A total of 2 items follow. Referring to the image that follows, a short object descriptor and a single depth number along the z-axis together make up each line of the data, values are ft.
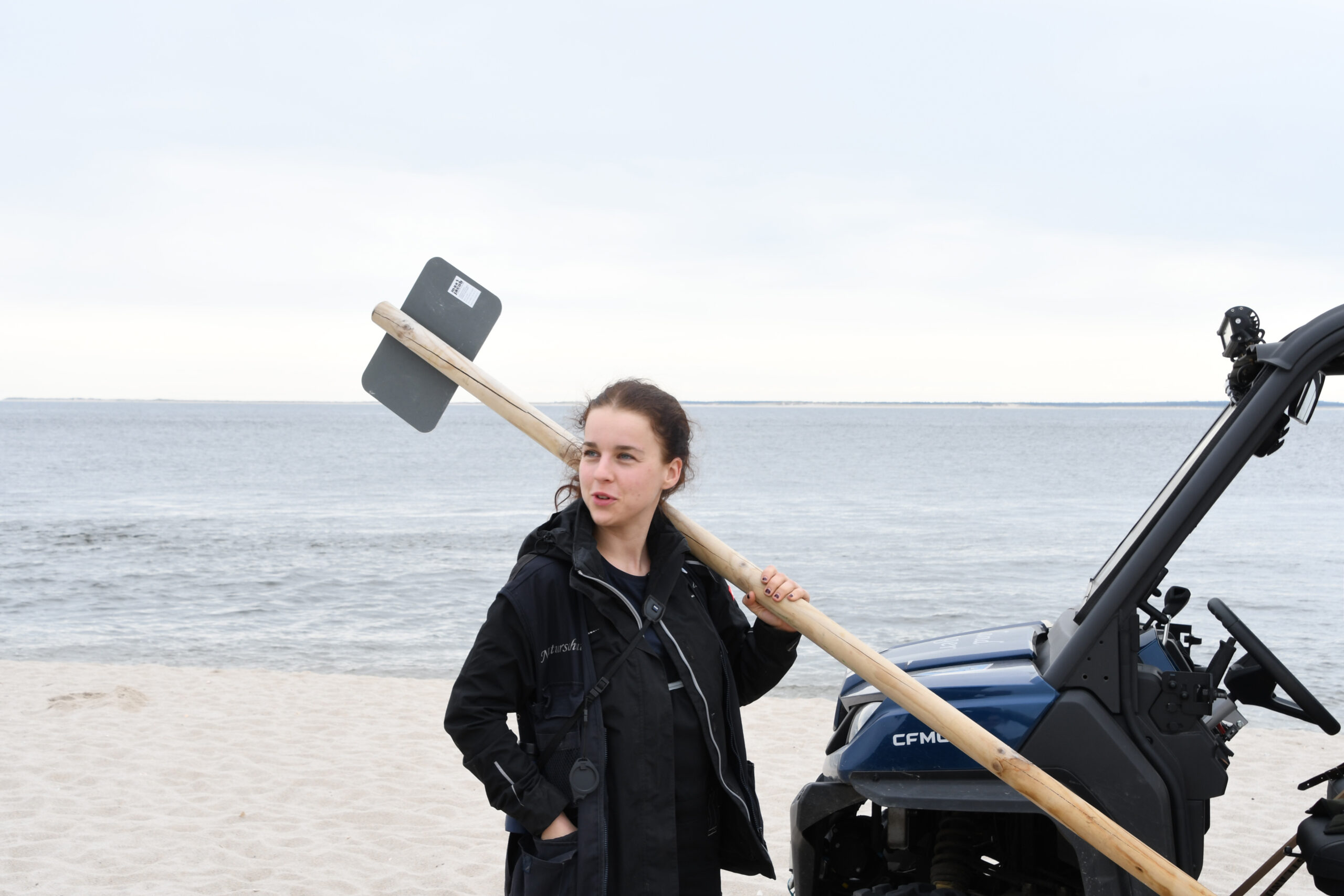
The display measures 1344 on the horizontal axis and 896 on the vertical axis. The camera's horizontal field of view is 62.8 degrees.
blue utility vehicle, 8.87
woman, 7.63
